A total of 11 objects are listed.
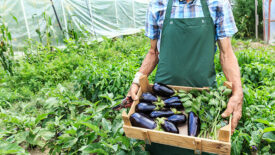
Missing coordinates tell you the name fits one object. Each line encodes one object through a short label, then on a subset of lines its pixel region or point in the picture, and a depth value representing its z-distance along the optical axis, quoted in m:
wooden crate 1.04
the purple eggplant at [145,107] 1.41
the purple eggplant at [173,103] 1.43
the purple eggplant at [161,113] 1.38
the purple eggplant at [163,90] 1.52
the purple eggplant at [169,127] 1.21
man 1.64
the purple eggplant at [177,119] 1.30
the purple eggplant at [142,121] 1.26
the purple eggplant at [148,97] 1.48
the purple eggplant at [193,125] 1.20
